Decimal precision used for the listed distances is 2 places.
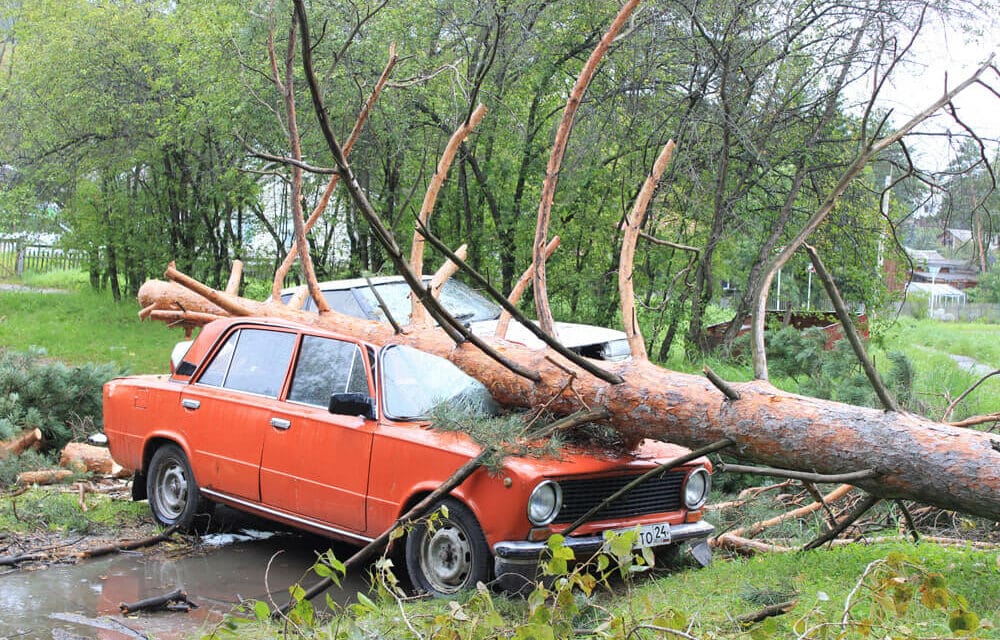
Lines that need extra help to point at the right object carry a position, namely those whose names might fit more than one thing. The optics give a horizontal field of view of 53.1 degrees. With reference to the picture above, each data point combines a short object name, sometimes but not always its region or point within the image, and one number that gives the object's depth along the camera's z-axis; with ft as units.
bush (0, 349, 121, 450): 31.53
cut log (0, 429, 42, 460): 30.14
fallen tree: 14.61
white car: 33.76
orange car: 17.76
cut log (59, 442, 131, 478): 30.19
